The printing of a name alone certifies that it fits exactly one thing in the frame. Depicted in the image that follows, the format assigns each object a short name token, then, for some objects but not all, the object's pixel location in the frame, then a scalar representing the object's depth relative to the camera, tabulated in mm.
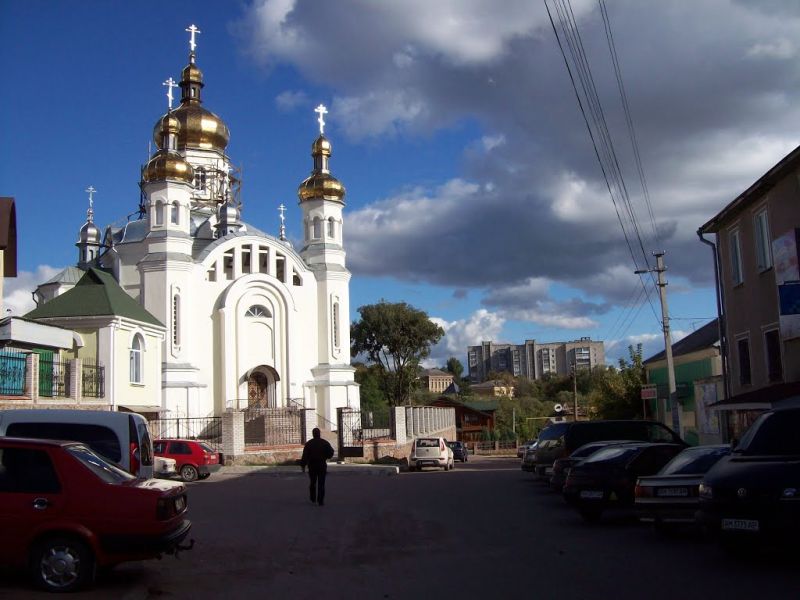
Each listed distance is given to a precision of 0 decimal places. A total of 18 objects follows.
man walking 18422
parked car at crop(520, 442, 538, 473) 24516
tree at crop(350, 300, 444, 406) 75062
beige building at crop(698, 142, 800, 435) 18844
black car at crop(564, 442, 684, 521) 13867
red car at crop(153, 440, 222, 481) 27938
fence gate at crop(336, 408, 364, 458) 37188
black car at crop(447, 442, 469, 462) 47438
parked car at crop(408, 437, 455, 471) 34656
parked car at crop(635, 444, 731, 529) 11719
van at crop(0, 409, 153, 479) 11766
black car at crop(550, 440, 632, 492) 17688
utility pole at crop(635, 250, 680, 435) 28344
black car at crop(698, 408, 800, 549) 9125
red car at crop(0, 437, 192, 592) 8406
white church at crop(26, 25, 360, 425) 46562
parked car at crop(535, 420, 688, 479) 20344
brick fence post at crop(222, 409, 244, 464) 33875
